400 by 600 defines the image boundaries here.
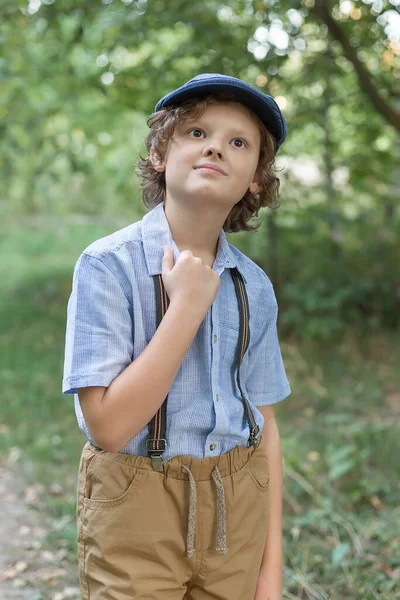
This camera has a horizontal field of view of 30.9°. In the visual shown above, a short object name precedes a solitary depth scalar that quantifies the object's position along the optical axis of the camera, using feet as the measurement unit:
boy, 4.43
